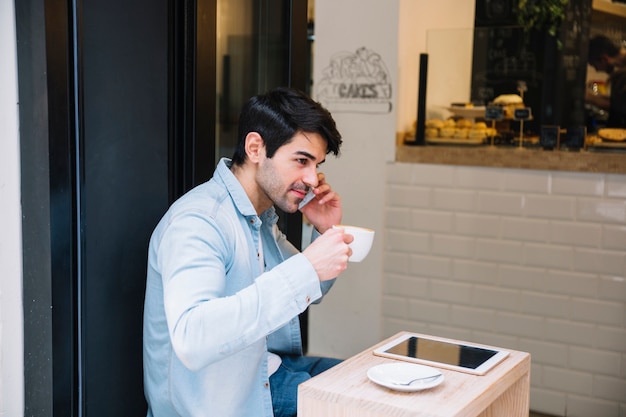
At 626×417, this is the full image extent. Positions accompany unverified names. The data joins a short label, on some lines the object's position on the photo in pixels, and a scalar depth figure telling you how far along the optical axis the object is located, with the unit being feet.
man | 5.30
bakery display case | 12.80
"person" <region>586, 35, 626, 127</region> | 12.93
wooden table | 5.03
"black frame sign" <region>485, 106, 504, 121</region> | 13.56
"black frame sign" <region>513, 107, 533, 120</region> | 13.35
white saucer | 5.27
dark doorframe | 5.62
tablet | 5.92
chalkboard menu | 13.17
